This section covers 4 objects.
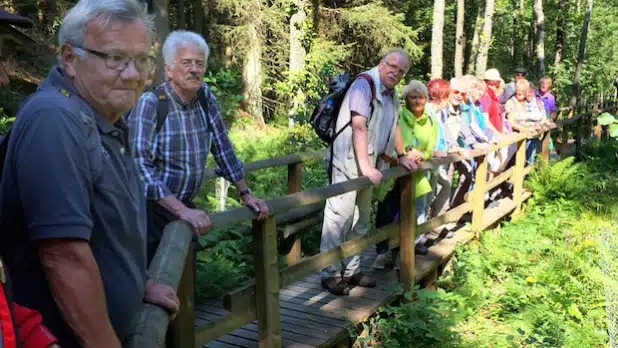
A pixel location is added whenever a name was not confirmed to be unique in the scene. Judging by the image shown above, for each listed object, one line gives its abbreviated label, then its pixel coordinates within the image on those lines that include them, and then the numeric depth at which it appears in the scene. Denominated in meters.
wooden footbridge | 2.50
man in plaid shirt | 3.22
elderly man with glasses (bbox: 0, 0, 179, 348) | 1.42
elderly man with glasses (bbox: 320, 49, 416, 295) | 4.72
